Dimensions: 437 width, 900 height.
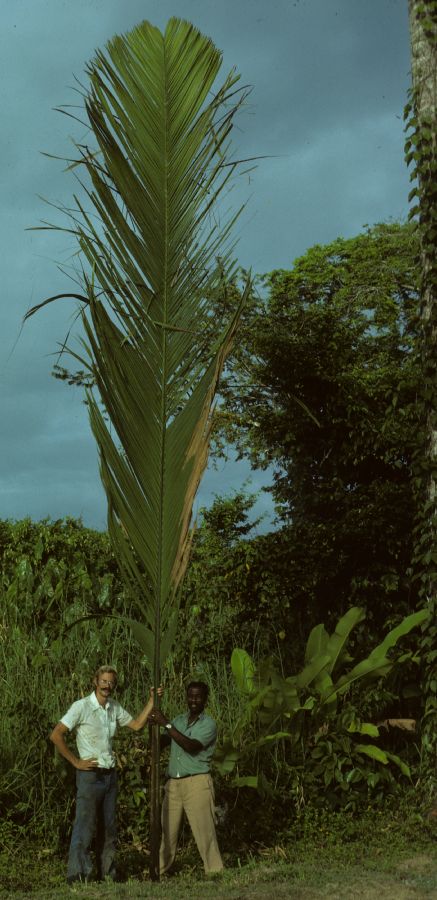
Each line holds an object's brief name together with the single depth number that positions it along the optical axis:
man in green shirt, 7.20
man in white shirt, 7.05
